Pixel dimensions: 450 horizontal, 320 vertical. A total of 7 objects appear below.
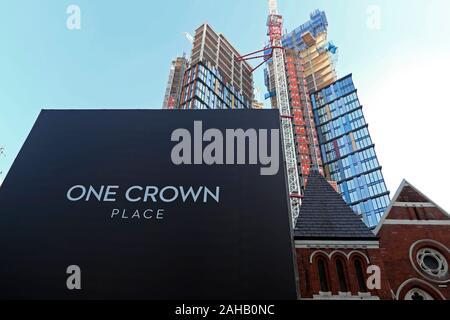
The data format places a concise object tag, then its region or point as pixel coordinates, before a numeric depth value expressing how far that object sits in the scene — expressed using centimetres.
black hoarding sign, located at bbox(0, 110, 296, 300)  1232
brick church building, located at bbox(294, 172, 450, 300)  1417
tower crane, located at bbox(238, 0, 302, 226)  6854
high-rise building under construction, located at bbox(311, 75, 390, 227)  7406
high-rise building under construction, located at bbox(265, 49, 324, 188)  8800
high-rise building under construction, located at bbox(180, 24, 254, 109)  7412
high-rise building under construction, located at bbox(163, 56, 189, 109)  9389
